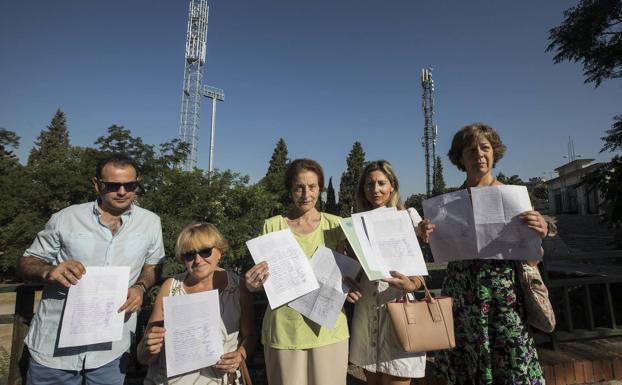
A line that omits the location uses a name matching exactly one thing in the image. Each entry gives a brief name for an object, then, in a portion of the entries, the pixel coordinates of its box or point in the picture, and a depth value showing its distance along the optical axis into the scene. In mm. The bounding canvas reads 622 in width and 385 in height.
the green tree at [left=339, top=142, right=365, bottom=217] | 36750
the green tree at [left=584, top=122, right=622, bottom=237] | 6340
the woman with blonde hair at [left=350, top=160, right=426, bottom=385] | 2002
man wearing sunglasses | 1982
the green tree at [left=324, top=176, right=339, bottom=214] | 38891
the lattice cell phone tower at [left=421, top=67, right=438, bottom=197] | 41594
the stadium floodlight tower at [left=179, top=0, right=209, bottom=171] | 35000
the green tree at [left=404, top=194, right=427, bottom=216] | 52531
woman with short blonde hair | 1979
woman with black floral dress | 1922
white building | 41219
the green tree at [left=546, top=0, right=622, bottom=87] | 9125
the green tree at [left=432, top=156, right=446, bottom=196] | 57625
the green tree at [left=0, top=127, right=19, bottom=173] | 17497
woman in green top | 2020
